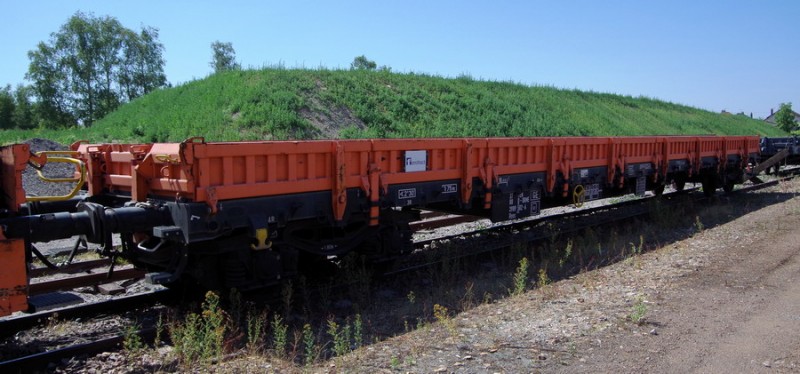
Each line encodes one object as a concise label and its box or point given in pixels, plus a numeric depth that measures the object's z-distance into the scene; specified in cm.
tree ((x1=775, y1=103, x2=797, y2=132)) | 7225
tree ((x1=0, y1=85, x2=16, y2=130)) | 7088
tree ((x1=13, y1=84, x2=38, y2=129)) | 6341
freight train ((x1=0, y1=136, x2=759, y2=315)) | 573
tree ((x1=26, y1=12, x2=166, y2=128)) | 5900
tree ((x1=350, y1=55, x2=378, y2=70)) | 10150
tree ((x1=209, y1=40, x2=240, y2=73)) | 8469
